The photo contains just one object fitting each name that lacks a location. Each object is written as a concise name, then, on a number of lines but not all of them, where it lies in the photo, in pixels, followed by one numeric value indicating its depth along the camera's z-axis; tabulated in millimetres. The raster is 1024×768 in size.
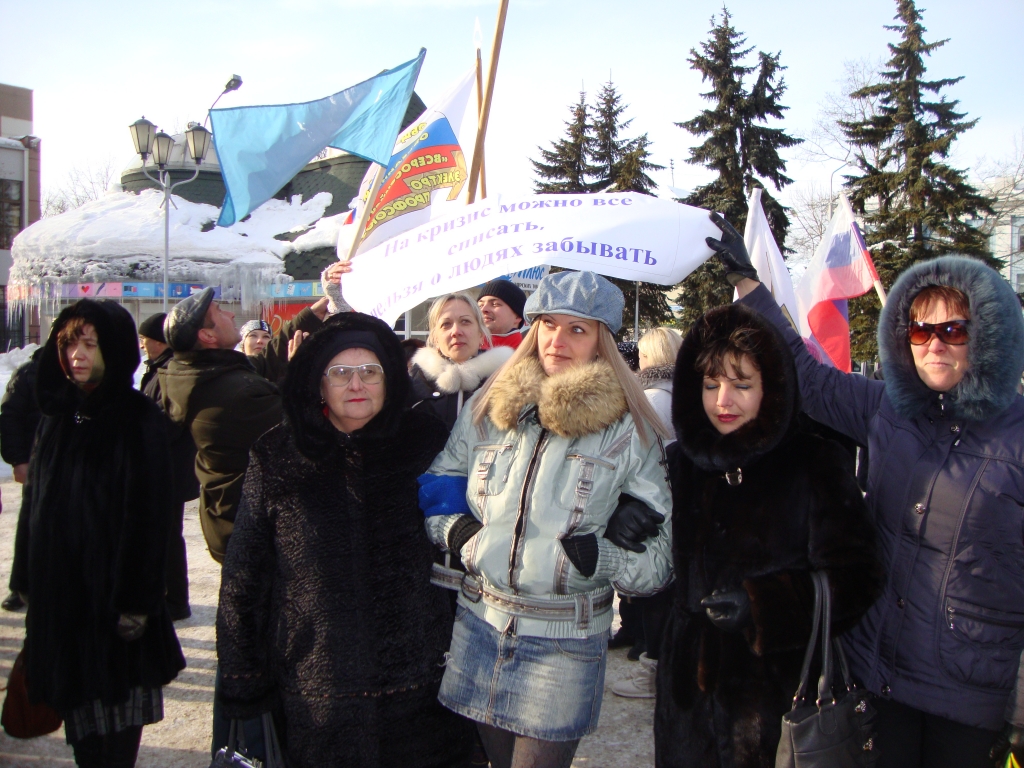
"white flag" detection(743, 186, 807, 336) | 4527
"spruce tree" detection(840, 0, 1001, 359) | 19328
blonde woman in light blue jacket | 2021
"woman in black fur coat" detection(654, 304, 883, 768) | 1906
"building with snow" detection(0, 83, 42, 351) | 28781
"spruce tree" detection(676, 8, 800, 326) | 21047
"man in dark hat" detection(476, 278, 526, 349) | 4316
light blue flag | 4113
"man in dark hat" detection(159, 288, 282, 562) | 3223
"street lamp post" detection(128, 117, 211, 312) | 12281
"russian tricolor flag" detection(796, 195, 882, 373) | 6078
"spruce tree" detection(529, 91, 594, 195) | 25469
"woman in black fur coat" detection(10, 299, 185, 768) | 2605
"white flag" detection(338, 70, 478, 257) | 4980
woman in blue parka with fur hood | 1861
